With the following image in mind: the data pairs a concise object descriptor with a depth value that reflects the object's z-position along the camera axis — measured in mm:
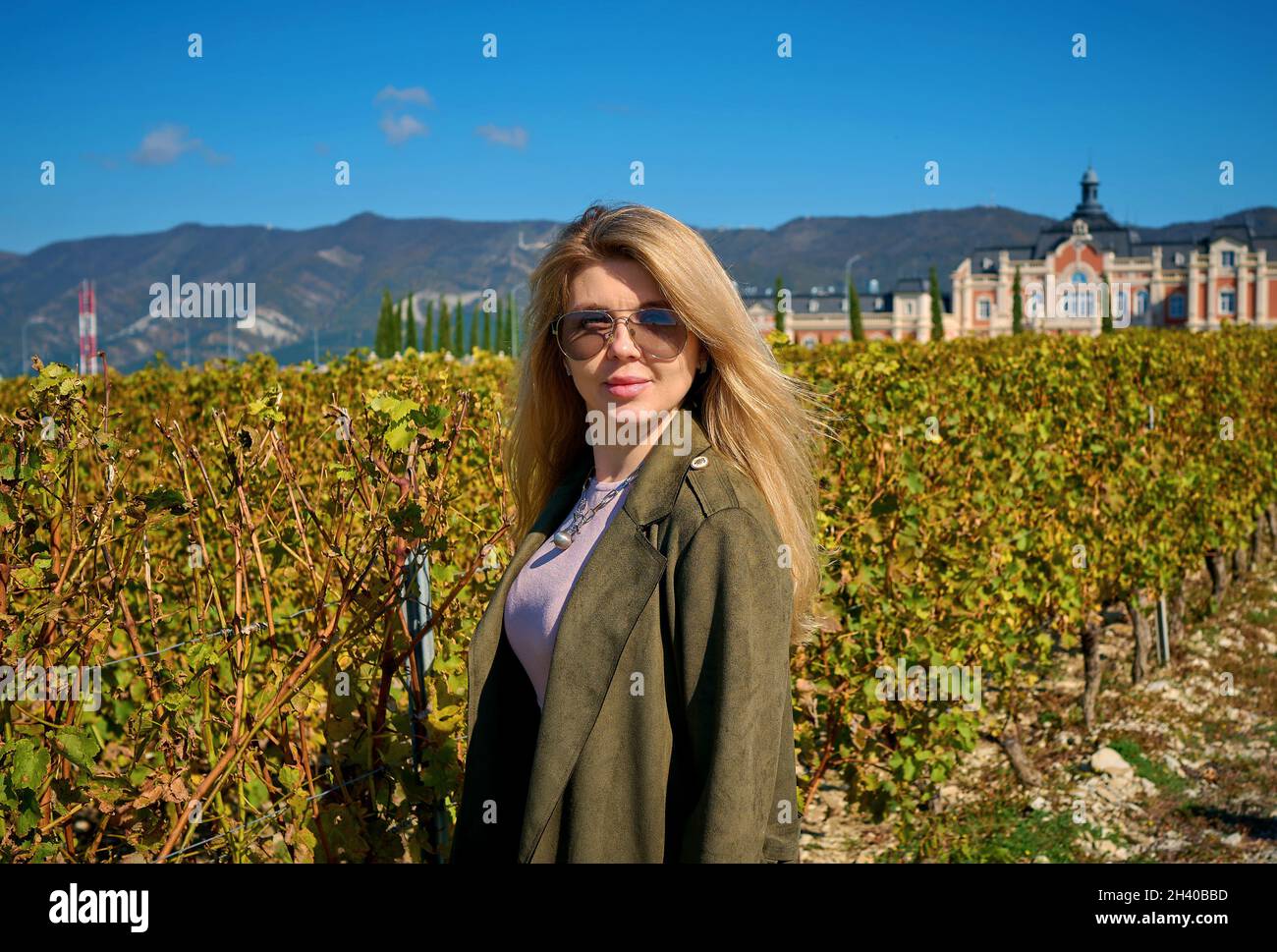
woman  1776
